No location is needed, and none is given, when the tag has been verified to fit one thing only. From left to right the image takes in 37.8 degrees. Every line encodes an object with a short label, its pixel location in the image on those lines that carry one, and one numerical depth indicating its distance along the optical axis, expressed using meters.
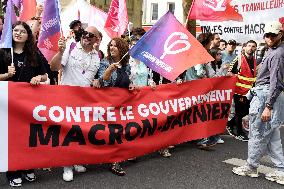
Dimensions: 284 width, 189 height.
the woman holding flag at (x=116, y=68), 5.13
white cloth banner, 7.54
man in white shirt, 4.95
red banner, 4.62
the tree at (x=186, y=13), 10.81
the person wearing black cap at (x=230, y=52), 8.46
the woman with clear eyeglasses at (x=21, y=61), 4.58
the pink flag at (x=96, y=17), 10.18
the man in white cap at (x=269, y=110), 4.84
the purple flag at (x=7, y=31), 4.45
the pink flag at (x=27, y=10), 7.01
